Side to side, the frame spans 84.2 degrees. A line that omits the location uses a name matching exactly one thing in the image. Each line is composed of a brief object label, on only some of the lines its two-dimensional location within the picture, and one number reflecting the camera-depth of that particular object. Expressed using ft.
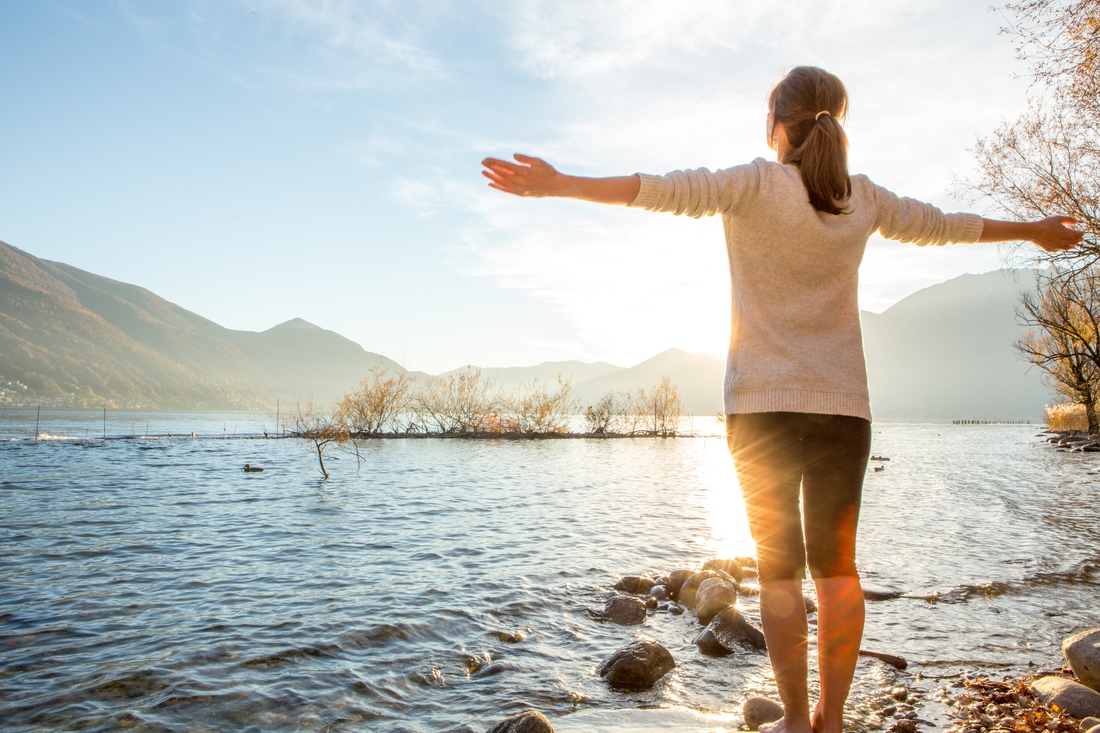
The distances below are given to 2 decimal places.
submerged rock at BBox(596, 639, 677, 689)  12.66
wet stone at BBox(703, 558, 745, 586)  21.88
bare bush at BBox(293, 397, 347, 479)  57.67
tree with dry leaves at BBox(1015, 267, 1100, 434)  79.71
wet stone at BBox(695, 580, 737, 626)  16.99
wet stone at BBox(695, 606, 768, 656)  14.69
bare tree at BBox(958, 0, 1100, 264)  25.84
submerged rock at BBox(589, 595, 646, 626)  17.06
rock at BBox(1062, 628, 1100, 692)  10.39
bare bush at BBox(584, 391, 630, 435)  126.72
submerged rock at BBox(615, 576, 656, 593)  19.94
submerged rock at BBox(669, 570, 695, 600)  19.63
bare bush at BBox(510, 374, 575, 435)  119.34
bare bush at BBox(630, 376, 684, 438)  125.59
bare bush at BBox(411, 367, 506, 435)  115.03
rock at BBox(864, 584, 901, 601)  18.61
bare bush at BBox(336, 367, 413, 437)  109.91
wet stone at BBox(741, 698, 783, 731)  10.09
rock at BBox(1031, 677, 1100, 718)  9.53
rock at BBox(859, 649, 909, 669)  12.91
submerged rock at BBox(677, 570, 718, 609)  18.76
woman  6.47
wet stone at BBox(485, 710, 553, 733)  9.43
